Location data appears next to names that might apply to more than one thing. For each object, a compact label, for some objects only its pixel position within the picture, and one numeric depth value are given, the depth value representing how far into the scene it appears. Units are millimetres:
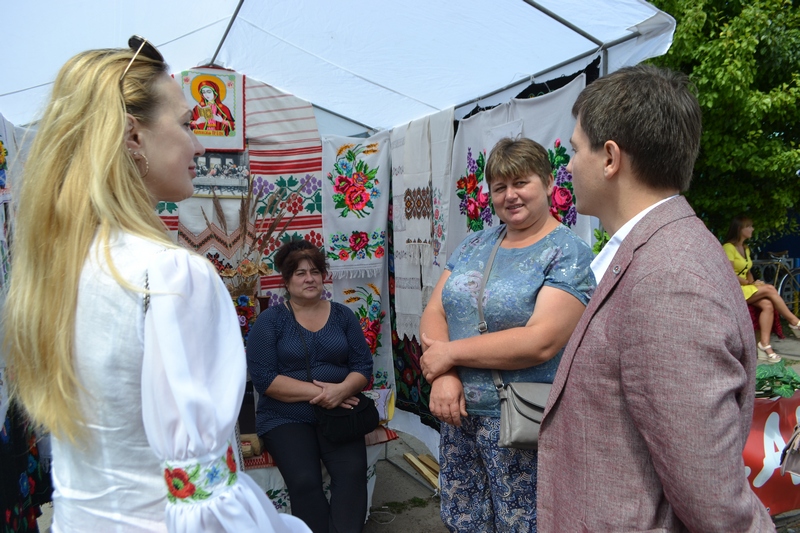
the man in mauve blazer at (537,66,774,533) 875
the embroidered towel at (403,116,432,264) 3887
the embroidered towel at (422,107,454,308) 3627
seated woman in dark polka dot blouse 2934
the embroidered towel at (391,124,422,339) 4102
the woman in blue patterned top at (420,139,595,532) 1925
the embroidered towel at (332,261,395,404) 4535
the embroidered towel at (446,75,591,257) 2748
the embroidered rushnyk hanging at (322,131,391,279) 4484
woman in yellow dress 7223
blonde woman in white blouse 794
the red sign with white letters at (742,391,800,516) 2713
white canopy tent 2520
